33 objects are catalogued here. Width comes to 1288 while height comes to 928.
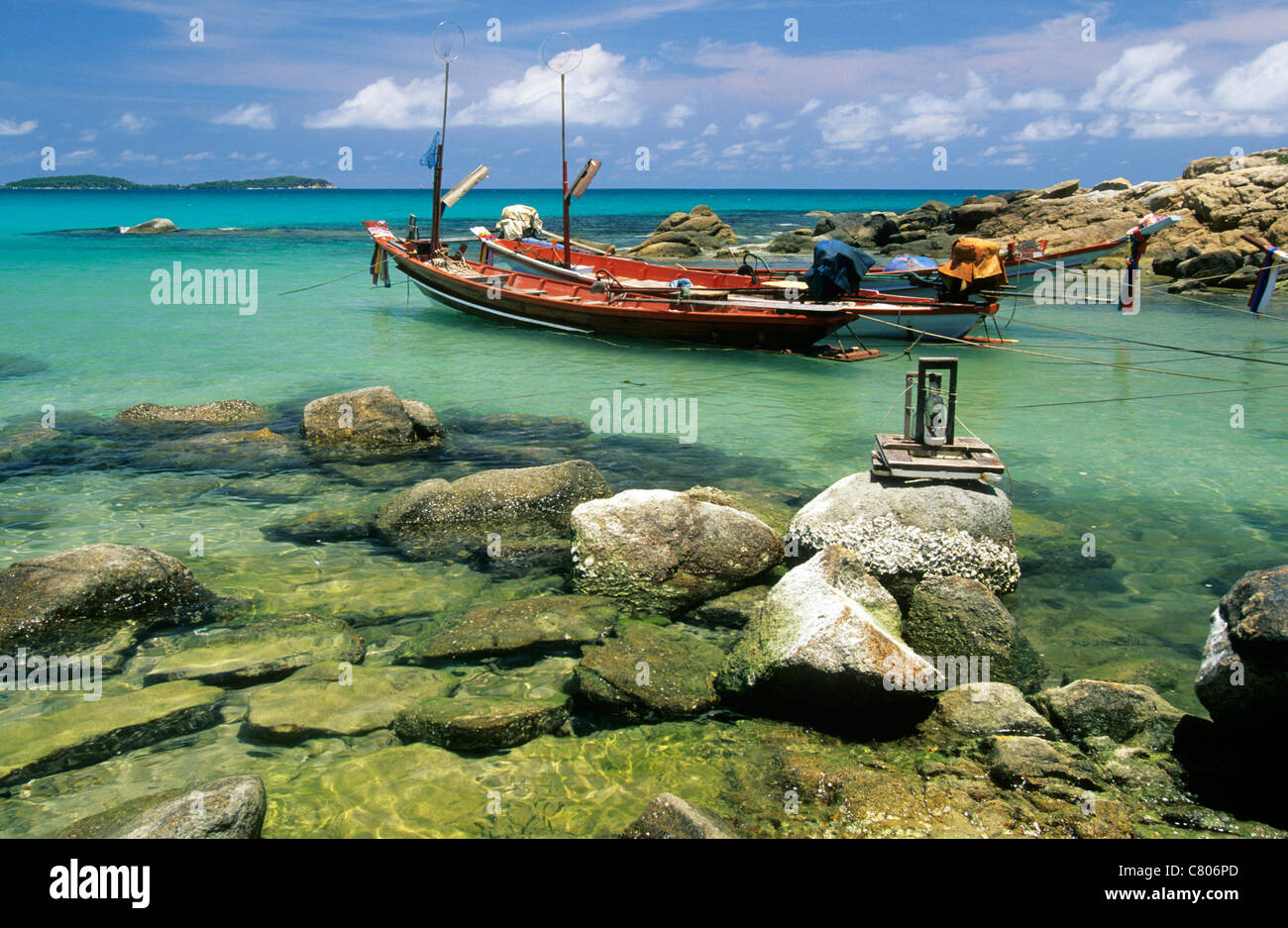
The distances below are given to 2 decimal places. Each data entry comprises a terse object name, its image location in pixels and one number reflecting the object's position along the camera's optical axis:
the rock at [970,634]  5.88
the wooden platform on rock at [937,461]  7.27
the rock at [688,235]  41.72
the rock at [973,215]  42.06
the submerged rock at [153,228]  55.38
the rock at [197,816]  3.79
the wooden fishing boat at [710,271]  20.75
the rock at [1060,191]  44.28
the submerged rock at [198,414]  12.41
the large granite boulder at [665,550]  7.01
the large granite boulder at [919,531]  6.87
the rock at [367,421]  11.14
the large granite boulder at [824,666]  4.96
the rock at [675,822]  3.96
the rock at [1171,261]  29.62
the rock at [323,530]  8.25
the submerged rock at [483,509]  8.26
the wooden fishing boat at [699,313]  18.00
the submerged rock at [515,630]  6.11
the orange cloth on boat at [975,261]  18.59
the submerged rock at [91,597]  6.11
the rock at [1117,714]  5.01
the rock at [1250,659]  4.29
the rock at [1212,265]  27.66
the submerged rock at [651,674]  5.42
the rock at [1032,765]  4.57
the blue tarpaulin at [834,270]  18.28
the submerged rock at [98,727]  4.85
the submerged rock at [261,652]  5.78
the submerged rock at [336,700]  5.14
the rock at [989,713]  5.08
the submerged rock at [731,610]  6.71
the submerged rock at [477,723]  5.02
